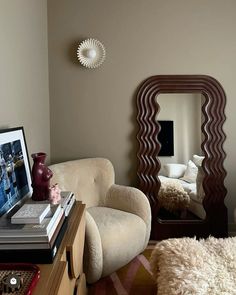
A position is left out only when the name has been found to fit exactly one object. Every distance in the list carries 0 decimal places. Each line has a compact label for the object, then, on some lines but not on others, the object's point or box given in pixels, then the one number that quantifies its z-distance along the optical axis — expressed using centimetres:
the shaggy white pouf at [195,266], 139
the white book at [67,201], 155
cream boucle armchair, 204
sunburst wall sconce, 291
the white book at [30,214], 114
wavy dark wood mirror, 298
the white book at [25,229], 109
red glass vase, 152
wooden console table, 96
